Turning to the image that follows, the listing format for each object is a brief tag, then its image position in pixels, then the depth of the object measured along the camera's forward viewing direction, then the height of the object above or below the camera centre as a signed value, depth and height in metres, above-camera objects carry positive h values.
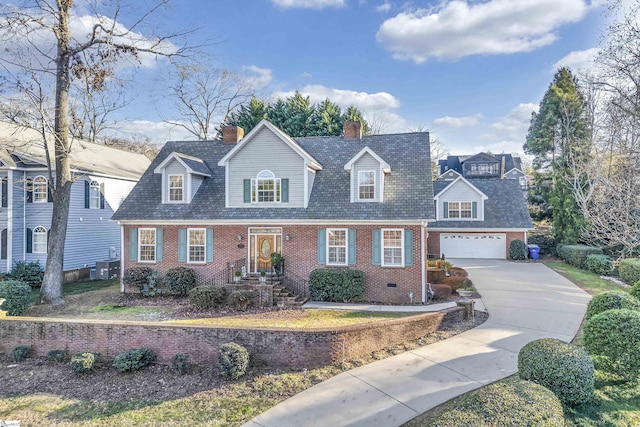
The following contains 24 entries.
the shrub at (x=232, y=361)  8.95 -3.40
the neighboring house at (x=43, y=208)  19.84 +0.92
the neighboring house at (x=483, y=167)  52.12 +7.72
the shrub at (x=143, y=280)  16.33 -2.54
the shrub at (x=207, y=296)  14.02 -2.83
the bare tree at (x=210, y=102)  34.59 +11.46
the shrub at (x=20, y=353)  10.59 -3.73
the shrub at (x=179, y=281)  16.06 -2.54
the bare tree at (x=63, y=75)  14.84 +6.21
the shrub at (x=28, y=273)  18.83 -2.53
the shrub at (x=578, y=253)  23.94 -2.26
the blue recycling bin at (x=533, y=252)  27.62 -2.40
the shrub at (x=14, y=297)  13.17 -2.65
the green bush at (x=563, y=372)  6.68 -2.81
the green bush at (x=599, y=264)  21.69 -2.67
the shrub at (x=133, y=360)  9.60 -3.62
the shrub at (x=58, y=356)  10.34 -3.73
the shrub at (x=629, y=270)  17.77 -2.54
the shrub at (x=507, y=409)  4.92 -2.67
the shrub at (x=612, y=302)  9.33 -2.14
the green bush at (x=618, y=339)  7.68 -2.58
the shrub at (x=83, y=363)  9.59 -3.66
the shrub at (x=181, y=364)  9.52 -3.68
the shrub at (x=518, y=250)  26.75 -2.17
